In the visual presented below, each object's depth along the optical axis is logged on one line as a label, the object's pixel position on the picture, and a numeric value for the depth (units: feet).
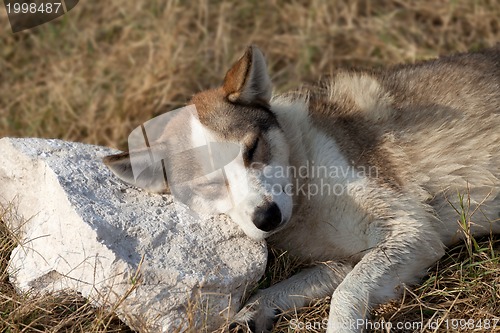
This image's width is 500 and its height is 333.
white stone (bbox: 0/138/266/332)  10.98
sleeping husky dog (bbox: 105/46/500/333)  11.82
